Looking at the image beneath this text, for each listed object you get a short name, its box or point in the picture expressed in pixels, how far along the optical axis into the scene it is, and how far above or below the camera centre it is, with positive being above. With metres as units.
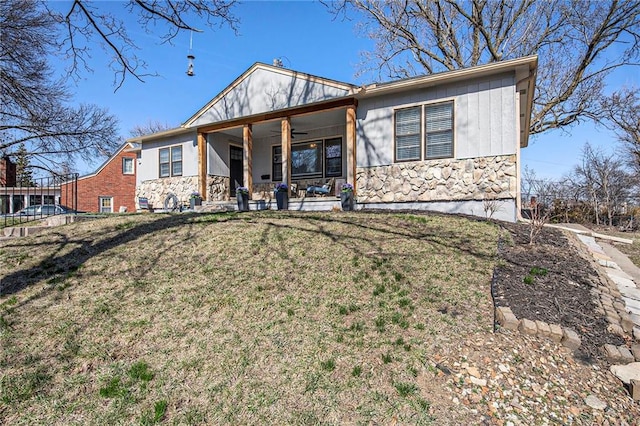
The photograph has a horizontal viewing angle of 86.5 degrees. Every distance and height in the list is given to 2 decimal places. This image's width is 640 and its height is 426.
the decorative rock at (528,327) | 3.09 -1.10
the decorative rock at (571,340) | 2.96 -1.16
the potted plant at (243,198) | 10.30 +0.22
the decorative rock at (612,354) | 2.83 -1.23
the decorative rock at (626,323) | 3.26 -1.12
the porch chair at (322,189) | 10.77 +0.53
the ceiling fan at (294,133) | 12.38 +2.66
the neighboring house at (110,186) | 24.92 +1.37
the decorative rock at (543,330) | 3.06 -1.10
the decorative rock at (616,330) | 3.12 -1.13
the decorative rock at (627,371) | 2.65 -1.30
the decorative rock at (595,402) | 2.42 -1.40
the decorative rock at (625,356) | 2.81 -1.23
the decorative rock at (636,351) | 2.85 -1.22
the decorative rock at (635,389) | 2.48 -1.33
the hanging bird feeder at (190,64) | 11.63 +4.90
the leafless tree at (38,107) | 10.63 +3.65
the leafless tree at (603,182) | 11.71 +1.00
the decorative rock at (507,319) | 3.17 -1.06
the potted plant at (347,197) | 8.91 +0.24
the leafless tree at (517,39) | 14.12 +7.76
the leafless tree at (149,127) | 35.62 +8.17
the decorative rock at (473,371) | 2.64 -1.29
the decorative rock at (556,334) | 3.02 -1.12
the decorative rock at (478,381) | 2.56 -1.32
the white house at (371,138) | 7.78 +2.03
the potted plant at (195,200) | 11.50 +0.16
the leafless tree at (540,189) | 12.54 +0.75
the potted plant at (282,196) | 9.92 +0.28
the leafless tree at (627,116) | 15.96 +4.40
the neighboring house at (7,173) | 12.75 +1.16
